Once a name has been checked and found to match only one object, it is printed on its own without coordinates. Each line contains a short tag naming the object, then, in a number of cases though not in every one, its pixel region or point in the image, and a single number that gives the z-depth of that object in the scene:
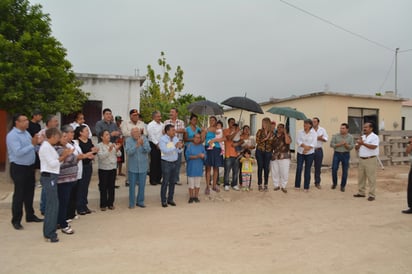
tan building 15.52
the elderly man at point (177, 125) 8.22
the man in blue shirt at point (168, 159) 7.17
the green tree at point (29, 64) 7.94
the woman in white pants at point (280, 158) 8.52
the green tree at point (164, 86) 25.22
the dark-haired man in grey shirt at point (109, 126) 7.55
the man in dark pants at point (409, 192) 6.87
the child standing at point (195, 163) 7.49
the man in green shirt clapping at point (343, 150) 8.97
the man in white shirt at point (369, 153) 8.14
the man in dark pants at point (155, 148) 8.45
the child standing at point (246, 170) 8.53
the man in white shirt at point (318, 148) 8.95
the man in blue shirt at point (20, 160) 5.36
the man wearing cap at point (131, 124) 8.06
